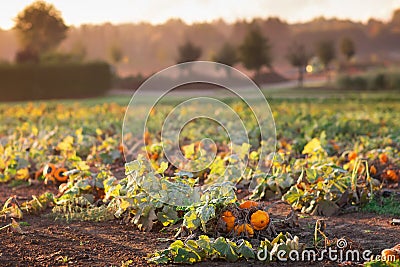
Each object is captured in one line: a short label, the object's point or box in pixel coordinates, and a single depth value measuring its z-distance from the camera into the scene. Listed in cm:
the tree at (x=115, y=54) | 8082
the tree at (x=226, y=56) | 6746
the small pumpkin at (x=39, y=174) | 1032
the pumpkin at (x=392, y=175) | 931
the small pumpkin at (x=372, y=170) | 930
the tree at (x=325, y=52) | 6892
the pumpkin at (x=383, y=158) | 988
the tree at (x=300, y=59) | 6221
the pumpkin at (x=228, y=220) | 634
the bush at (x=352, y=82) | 4769
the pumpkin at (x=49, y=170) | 972
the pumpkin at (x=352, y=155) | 1010
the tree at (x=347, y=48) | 7693
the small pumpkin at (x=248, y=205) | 663
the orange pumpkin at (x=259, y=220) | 638
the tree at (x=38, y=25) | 5922
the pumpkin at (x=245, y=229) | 631
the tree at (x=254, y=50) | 5990
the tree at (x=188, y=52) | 6431
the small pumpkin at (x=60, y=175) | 975
